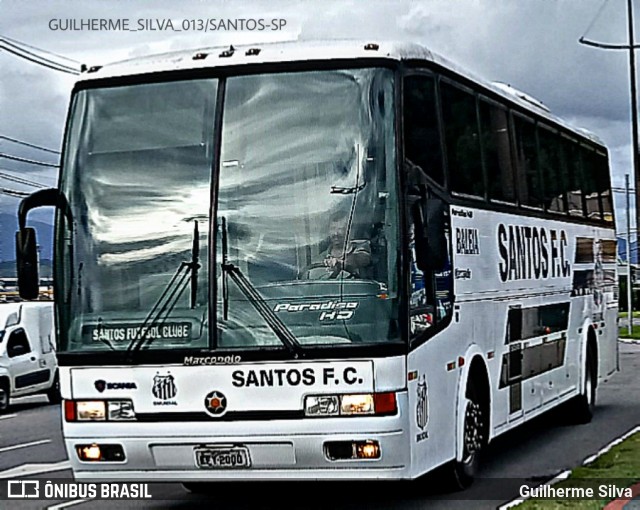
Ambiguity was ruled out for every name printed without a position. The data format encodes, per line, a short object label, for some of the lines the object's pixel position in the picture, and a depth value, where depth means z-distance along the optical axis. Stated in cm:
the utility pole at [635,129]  2664
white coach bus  902
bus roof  952
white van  2330
